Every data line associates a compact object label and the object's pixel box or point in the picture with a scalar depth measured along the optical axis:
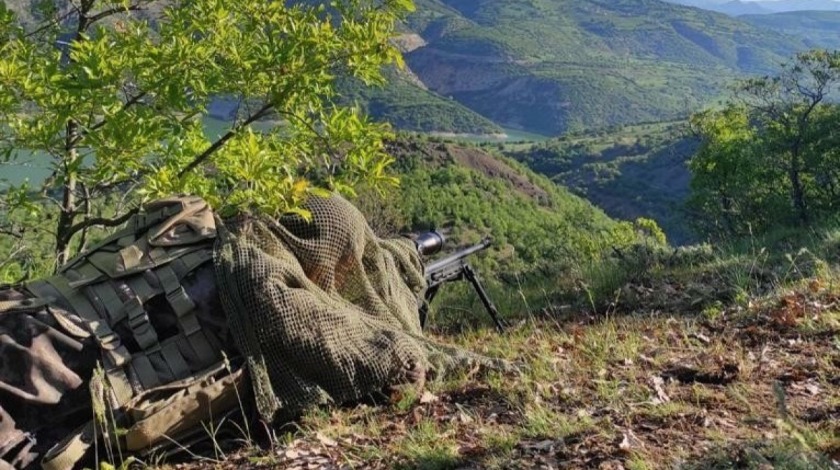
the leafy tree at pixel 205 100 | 3.08
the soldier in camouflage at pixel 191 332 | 2.38
